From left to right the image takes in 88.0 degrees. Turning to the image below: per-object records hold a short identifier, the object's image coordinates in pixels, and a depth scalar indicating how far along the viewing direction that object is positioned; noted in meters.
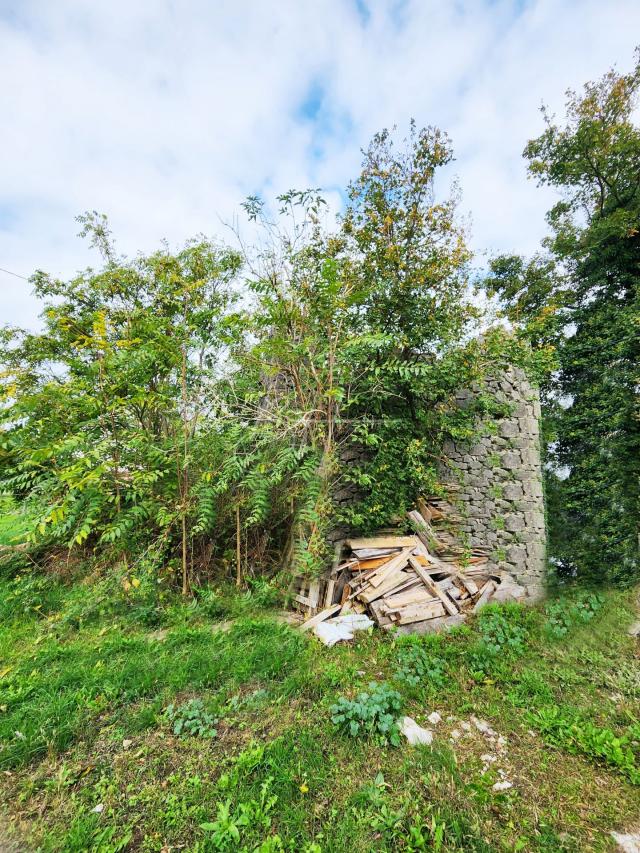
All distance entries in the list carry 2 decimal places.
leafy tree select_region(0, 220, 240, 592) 4.07
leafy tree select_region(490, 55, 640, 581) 5.71
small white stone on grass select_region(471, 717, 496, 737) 2.69
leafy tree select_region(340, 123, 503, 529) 5.46
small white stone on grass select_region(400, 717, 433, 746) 2.54
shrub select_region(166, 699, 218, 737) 2.51
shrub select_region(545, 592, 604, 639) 4.23
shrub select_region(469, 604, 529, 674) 3.58
